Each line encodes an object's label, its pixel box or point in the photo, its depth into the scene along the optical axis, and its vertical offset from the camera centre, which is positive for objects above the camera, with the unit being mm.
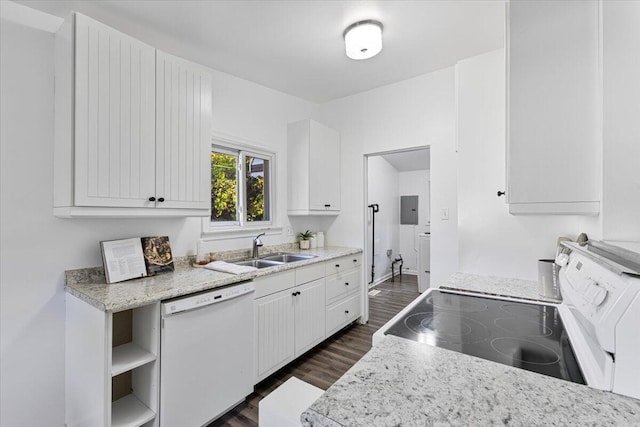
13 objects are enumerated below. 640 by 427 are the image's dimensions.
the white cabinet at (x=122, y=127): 1496 +523
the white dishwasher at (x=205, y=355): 1492 -834
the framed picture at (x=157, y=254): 1898 -283
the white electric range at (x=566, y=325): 603 -422
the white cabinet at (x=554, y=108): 1038 +420
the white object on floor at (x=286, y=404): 1106 -794
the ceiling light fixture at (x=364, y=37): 1947 +1257
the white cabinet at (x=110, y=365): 1337 -786
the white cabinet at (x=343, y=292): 2795 -827
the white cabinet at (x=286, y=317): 2070 -850
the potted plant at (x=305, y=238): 3211 -278
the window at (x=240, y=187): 2637 +276
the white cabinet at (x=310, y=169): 3061 +519
